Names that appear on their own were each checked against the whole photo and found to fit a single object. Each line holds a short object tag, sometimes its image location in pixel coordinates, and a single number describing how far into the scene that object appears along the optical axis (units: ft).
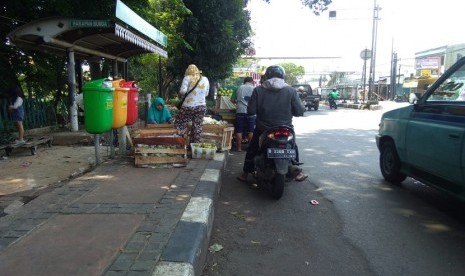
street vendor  26.43
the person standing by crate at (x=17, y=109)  28.22
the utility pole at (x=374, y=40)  91.04
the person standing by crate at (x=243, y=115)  30.25
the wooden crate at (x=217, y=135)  26.13
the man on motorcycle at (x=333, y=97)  101.82
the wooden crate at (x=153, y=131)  22.08
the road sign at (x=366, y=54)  92.89
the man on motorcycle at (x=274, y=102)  19.27
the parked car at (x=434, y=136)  14.58
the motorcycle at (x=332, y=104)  102.12
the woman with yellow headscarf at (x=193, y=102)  23.99
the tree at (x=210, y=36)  54.90
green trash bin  18.24
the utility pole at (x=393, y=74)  139.31
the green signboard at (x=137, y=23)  21.31
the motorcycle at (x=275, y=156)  17.70
